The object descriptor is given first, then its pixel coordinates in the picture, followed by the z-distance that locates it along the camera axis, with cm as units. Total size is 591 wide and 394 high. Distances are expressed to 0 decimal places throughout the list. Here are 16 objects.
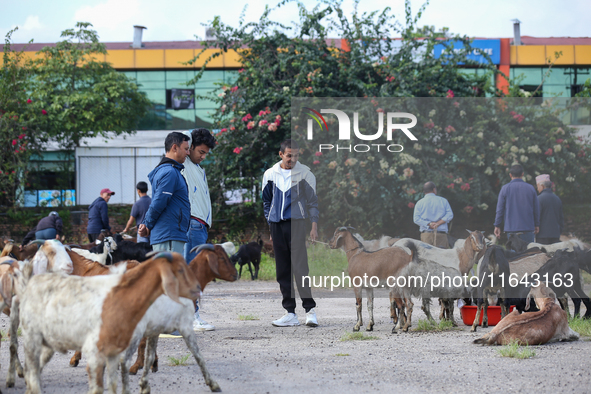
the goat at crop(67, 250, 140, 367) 964
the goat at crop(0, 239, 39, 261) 1049
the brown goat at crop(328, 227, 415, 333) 1336
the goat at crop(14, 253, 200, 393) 655
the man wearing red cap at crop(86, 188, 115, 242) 2408
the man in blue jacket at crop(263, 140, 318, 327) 1429
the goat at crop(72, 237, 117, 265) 1868
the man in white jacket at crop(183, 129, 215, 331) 1277
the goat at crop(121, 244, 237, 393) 776
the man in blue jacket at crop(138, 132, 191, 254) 1093
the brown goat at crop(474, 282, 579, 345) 1145
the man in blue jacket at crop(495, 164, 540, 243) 1438
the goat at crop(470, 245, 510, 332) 1362
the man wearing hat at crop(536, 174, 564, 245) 1437
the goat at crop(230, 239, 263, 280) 2561
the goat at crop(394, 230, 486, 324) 1374
